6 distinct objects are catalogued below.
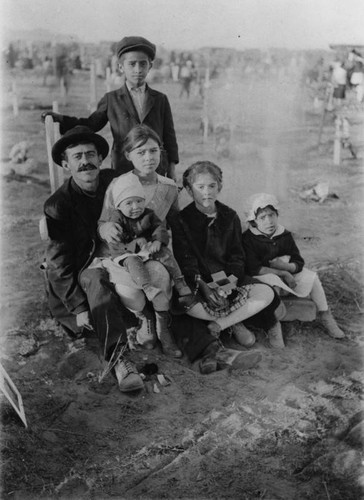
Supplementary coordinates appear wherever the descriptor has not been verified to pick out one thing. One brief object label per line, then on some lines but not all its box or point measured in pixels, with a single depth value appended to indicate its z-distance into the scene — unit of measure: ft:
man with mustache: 13.16
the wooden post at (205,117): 25.91
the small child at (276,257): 14.30
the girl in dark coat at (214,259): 13.65
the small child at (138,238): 12.73
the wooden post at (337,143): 23.54
